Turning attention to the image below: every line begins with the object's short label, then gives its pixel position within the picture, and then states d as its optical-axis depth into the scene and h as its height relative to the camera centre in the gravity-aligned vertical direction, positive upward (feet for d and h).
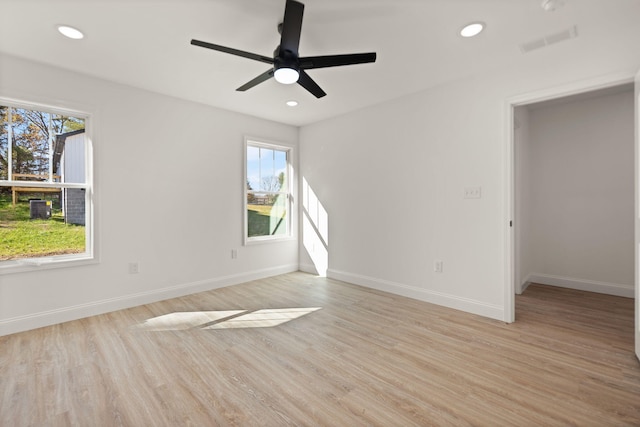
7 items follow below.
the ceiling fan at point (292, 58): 6.61 +3.68
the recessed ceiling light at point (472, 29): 7.57 +4.67
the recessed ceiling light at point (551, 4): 6.58 +4.53
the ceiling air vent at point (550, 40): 7.73 +4.57
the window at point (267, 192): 15.61 +1.17
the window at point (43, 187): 9.49 +0.94
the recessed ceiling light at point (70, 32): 7.76 +4.77
